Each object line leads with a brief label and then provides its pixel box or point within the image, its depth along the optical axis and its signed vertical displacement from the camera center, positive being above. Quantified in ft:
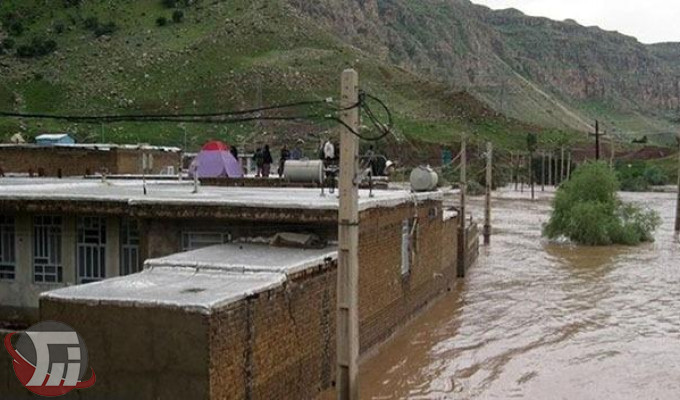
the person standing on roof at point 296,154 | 111.14 +2.21
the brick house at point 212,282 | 28.07 -4.87
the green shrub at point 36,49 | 265.75 +39.72
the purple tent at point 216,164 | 89.92 +0.60
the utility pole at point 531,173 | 208.69 -2.43
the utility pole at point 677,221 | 123.85 -7.82
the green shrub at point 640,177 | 263.70 -2.05
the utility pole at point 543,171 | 256.73 -0.14
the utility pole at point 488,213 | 110.93 -6.03
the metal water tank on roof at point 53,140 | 119.65 +4.36
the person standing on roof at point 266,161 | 90.99 +0.96
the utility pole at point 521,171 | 267.14 -0.18
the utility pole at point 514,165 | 277.15 +1.97
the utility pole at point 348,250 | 31.73 -3.21
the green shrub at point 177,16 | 303.27 +58.06
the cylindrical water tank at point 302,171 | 62.90 -0.11
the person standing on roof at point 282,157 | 91.28 +1.45
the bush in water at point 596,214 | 107.96 -6.08
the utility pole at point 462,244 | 79.66 -7.43
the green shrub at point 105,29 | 281.74 +49.44
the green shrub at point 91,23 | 285.84 +52.24
